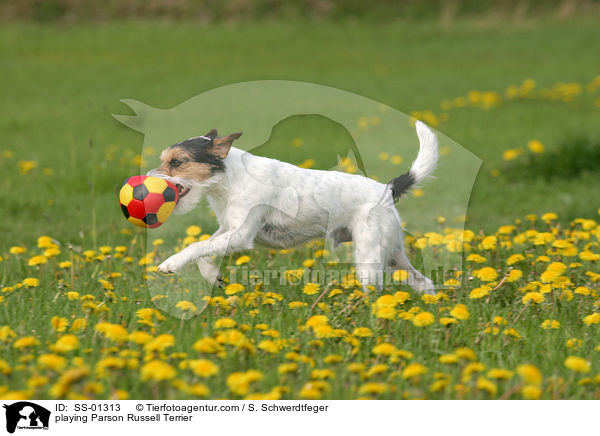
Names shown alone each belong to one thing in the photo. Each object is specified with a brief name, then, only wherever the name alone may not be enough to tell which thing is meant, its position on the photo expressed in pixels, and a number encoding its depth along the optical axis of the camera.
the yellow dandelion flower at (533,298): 8.54
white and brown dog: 8.87
